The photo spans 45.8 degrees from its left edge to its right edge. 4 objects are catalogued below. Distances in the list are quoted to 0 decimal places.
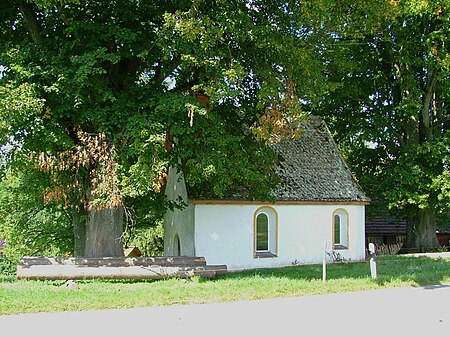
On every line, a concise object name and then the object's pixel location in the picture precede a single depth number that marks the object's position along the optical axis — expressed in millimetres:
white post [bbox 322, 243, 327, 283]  14561
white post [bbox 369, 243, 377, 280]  15031
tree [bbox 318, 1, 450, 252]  25750
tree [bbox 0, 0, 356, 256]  14312
